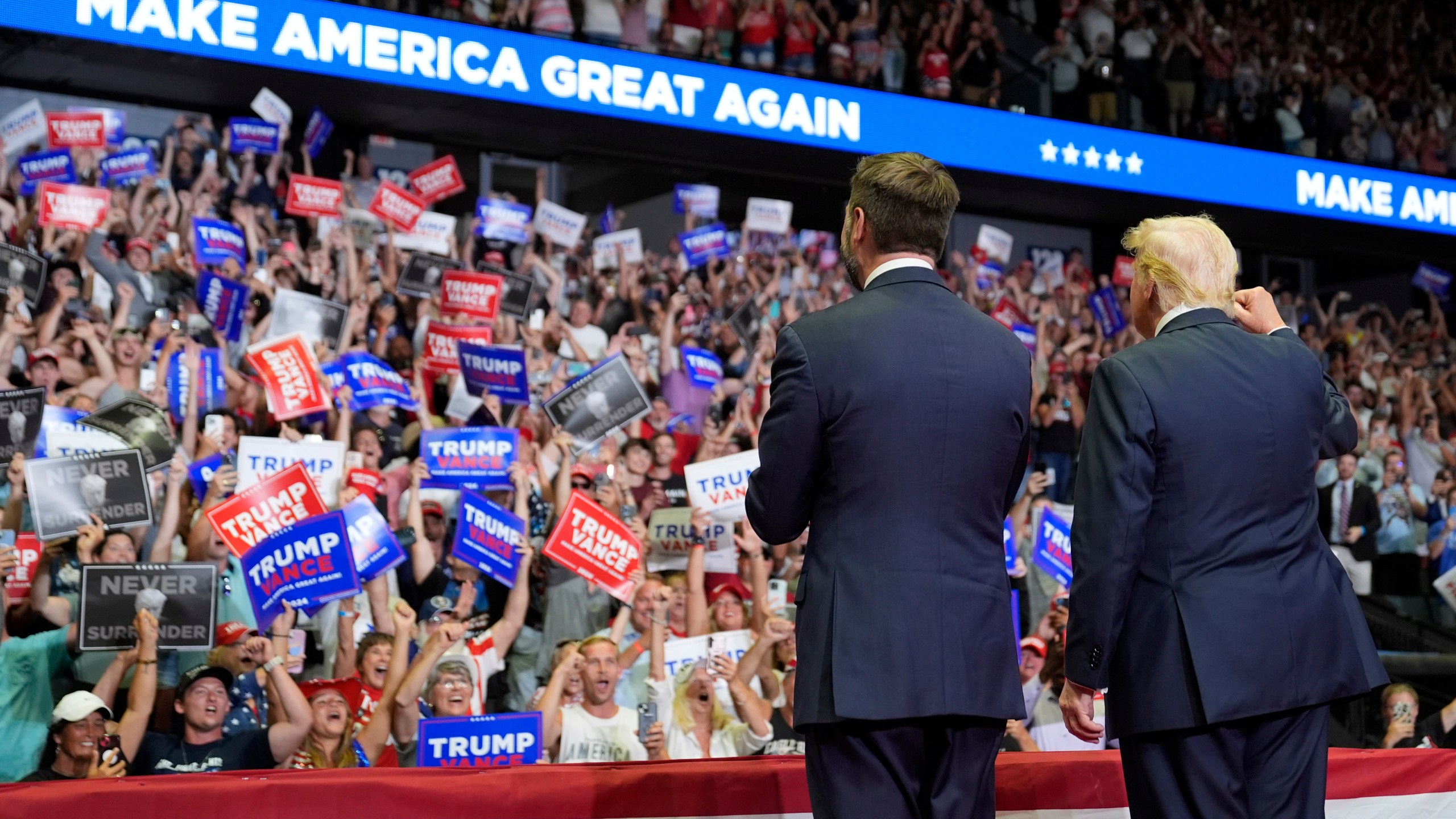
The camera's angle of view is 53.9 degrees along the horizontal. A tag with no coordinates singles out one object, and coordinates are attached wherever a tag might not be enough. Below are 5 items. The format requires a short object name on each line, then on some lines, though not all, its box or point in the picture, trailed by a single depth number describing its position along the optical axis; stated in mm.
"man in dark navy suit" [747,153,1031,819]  1938
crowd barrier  2404
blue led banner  7469
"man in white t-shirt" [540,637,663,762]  4809
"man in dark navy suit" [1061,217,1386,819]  2133
